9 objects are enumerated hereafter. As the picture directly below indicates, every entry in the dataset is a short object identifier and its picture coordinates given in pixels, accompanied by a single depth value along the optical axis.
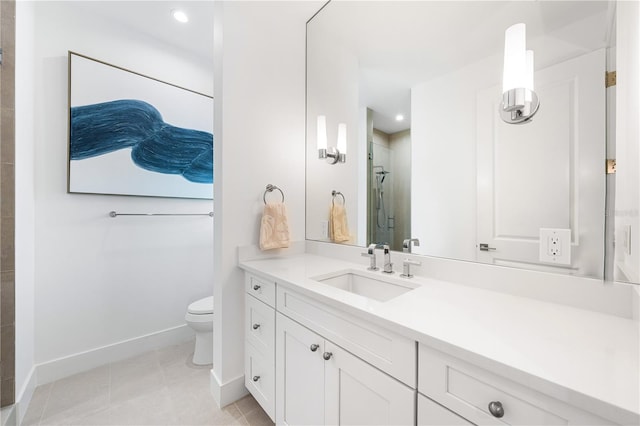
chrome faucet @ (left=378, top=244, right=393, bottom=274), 1.28
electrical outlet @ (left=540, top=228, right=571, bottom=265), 0.88
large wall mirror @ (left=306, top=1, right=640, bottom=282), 0.82
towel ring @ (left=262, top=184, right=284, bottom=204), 1.67
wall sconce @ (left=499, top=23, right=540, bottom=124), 0.92
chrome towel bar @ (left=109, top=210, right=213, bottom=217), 1.91
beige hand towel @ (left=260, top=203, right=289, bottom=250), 1.56
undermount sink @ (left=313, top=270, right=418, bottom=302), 1.17
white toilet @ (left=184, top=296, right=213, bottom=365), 1.81
